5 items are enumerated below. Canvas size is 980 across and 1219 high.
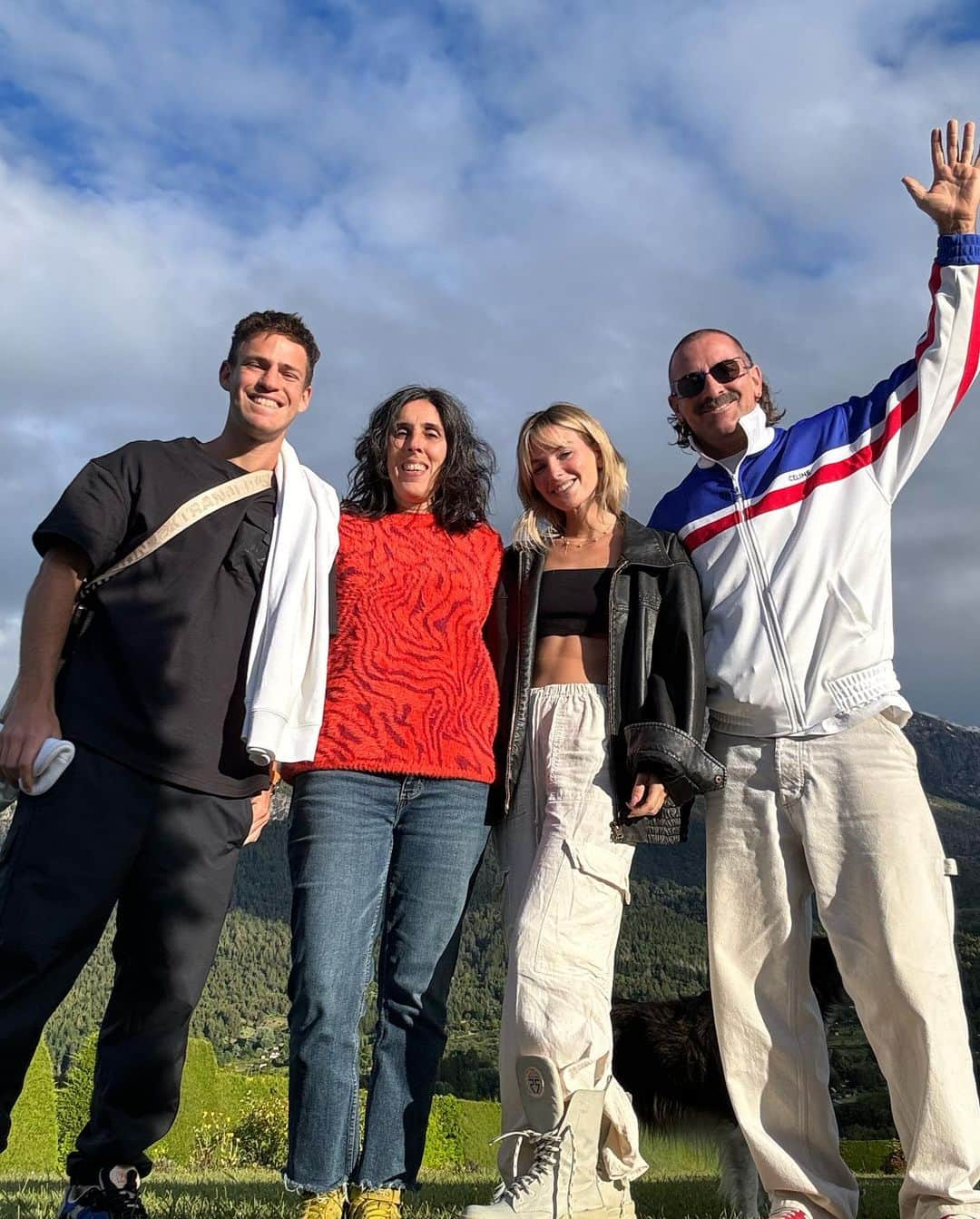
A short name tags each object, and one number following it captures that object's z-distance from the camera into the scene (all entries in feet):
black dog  18.08
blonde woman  10.30
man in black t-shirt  10.11
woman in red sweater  10.64
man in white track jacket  10.48
